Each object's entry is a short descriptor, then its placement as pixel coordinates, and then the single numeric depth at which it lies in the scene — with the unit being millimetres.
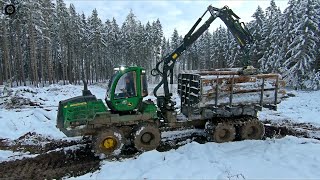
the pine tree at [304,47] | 21495
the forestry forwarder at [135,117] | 7142
